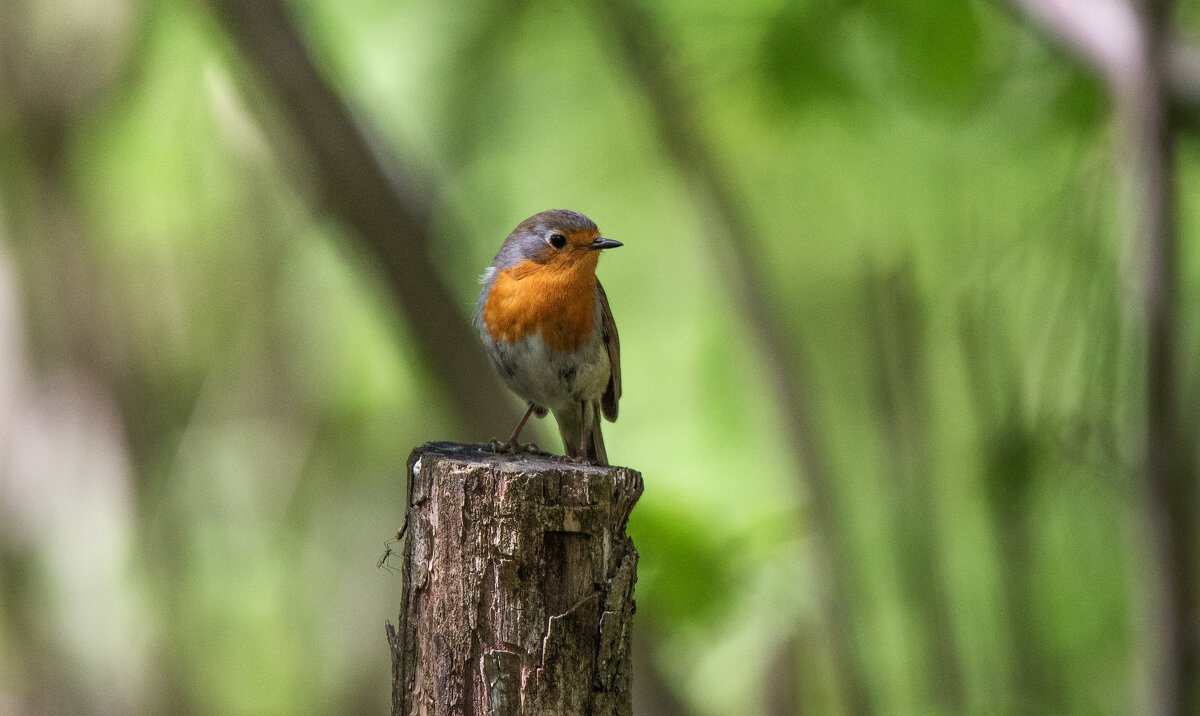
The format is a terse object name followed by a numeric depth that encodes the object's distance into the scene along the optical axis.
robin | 7.20
